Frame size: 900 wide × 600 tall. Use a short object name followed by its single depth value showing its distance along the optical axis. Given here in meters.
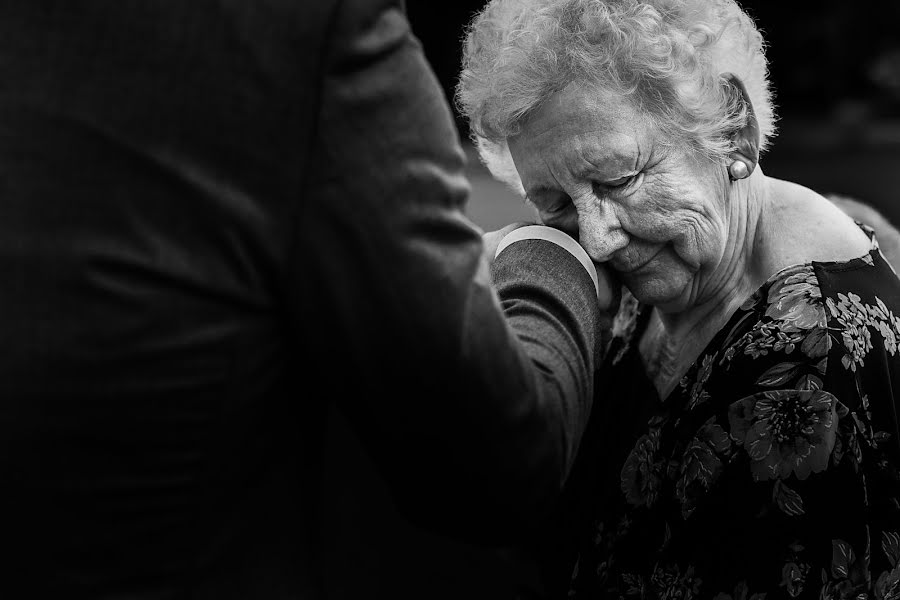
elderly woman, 3.10
